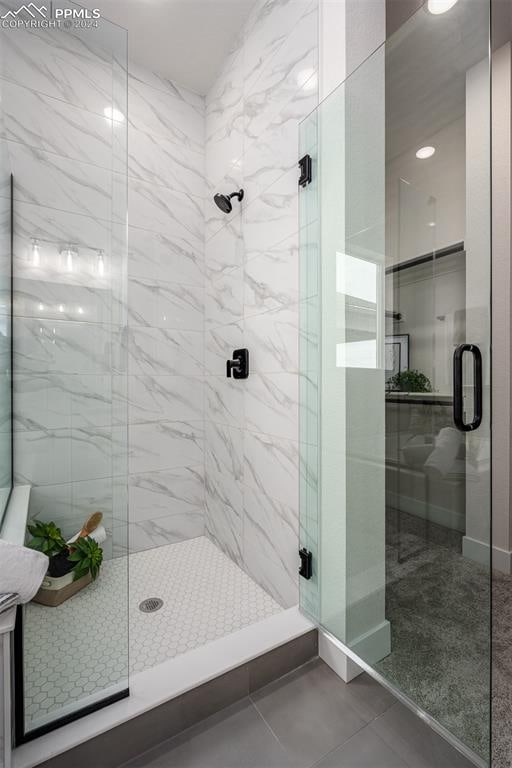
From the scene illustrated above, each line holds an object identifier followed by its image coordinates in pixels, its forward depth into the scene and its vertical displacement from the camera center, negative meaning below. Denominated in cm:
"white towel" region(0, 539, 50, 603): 87 -44
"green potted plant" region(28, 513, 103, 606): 121 -56
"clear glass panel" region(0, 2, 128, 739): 117 +20
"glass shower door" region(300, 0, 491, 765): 100 +8
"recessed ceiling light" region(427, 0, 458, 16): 104 +110
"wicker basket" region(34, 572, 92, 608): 115 -65
